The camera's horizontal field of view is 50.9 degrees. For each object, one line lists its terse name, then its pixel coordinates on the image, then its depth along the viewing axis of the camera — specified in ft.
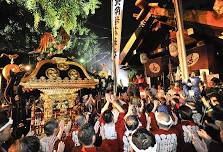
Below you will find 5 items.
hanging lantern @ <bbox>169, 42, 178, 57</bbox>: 27.71
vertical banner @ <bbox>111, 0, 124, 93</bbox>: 21.62
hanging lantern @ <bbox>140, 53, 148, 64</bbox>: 37.58
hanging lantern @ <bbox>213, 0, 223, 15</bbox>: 18.81
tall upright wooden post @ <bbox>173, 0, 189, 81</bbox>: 16.32
